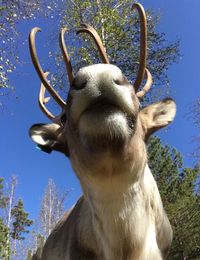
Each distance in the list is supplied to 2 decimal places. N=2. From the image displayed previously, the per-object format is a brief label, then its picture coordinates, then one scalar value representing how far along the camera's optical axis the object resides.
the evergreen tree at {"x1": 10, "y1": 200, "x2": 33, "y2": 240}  24.29
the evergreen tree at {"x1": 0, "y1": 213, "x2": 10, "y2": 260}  13.42
